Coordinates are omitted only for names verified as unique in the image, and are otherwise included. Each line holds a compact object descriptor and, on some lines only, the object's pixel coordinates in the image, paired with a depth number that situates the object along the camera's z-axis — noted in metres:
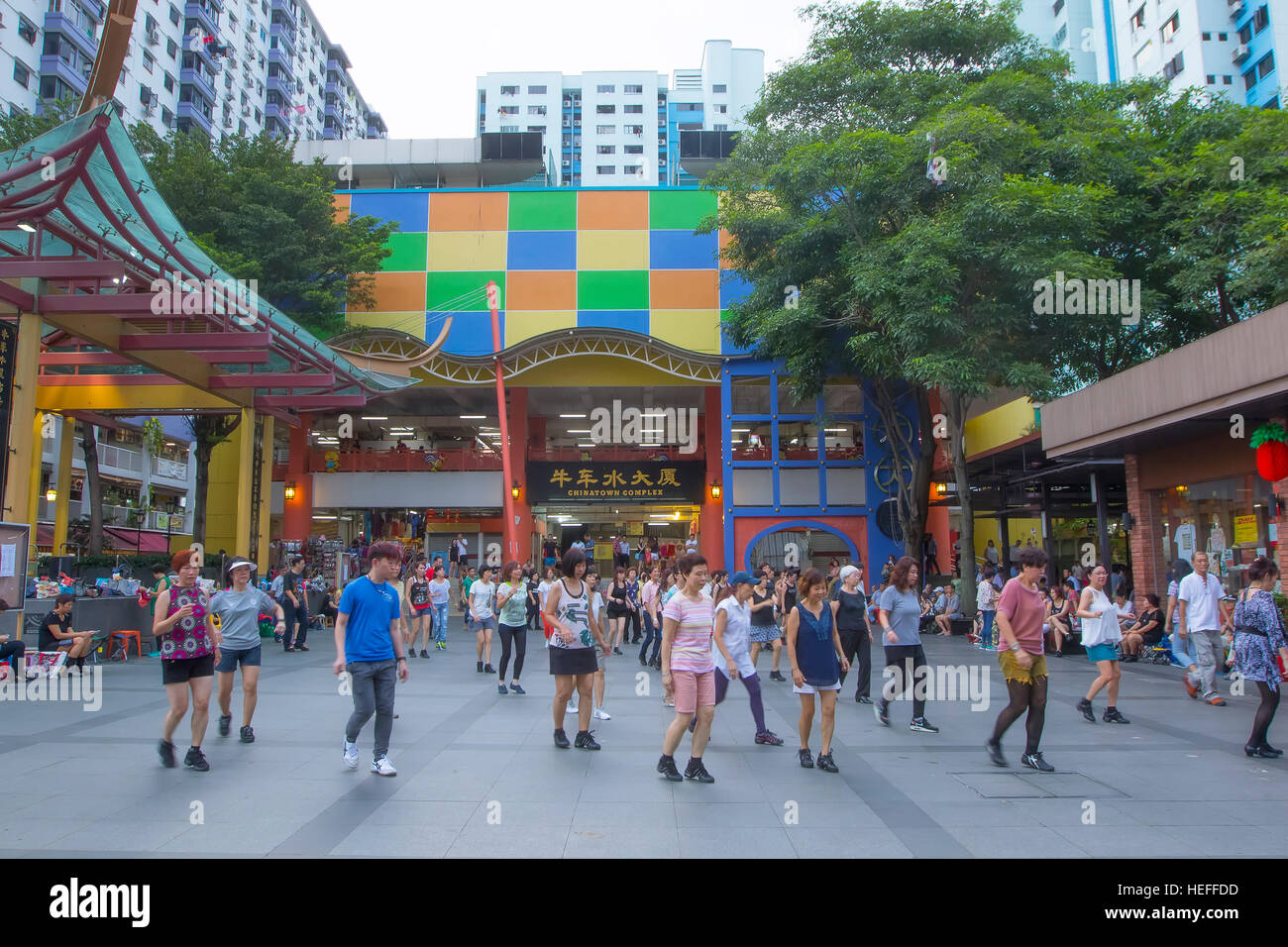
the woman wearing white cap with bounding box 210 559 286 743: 7.02
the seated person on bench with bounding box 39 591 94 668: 11.04
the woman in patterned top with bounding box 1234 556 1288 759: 6.57
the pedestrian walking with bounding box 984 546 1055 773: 6.23
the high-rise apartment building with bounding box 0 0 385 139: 35.34
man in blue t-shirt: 6.04
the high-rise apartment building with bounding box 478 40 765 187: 78.00
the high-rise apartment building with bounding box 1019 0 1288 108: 38.56
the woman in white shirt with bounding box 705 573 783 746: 7.29
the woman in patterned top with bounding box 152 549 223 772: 6.09
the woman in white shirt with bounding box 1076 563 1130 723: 8.01
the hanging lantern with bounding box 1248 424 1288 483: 10.62
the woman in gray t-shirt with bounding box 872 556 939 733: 7.97
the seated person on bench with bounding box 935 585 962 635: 19.25
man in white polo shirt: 8.84
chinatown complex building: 12.32
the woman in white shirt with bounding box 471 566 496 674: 12.01
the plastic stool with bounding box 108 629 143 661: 13.36
